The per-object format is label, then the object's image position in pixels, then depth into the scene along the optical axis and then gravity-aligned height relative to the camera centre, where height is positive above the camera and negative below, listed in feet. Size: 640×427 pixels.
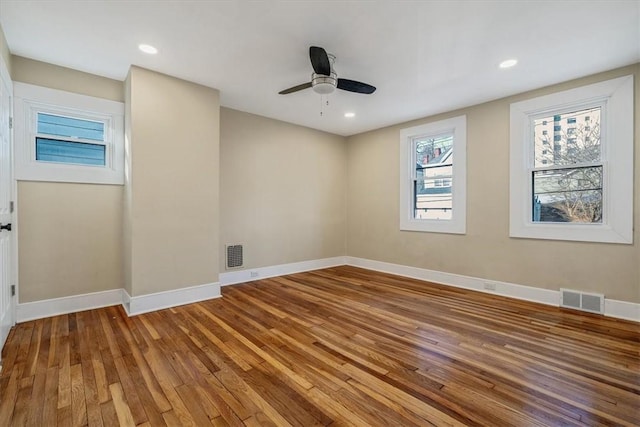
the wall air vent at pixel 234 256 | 14.97 -2.33
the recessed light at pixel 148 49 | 9.21 +5.24
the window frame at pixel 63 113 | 9.96 +2.97
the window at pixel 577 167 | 10.42 +1.78
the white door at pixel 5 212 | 8.20 -0.04
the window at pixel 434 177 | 14.75 +1.90
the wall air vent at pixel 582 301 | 10.75 -3.36
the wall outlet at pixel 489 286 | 13.44 -3.44
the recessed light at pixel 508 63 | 9.94 +5.16
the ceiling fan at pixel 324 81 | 8.37 +4.32
